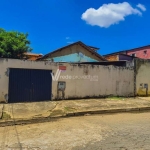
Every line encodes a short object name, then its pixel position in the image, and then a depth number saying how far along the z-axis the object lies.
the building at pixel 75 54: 16.17
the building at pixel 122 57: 23.35
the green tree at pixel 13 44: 17.94
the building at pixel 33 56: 23.80
